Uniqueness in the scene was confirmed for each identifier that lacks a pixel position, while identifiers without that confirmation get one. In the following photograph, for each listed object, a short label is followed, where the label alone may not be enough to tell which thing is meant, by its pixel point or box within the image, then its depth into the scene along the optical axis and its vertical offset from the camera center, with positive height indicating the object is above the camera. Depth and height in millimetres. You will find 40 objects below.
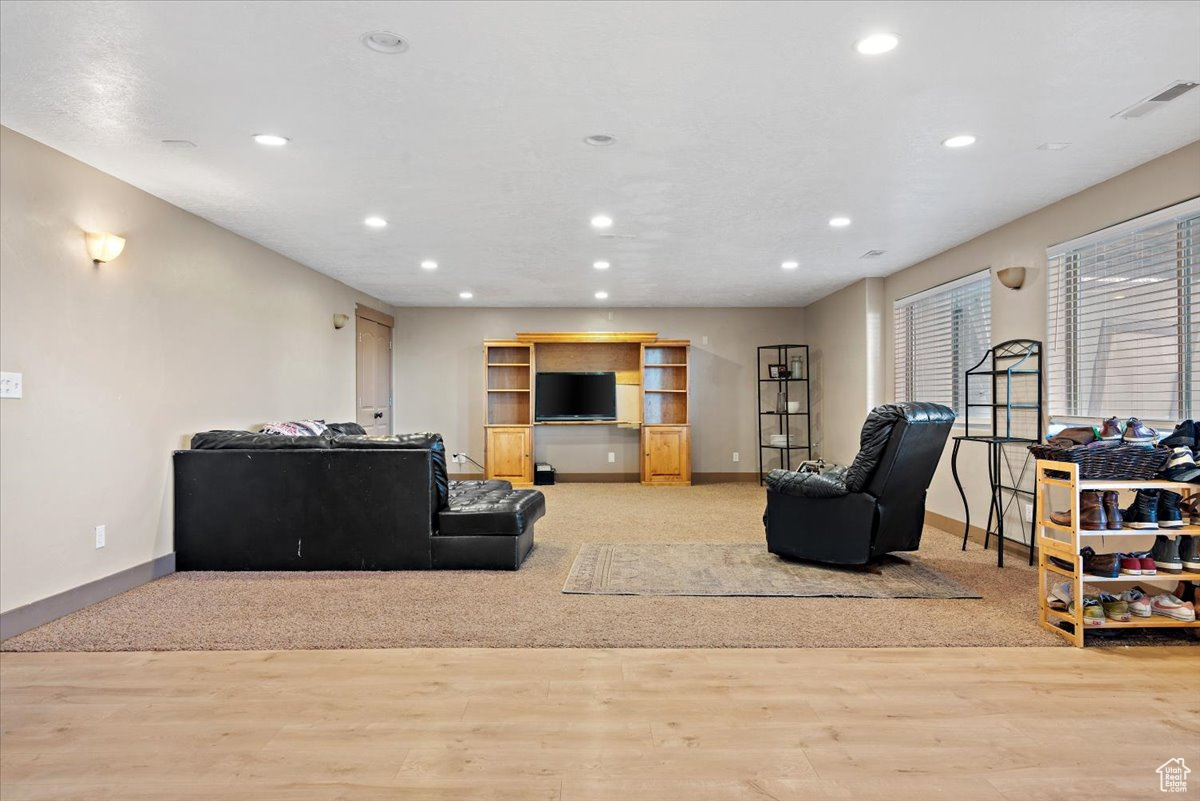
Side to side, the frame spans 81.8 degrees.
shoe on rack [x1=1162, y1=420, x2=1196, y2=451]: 3268 -179
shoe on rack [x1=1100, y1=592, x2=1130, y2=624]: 3186 -971
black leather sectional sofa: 4484 -726
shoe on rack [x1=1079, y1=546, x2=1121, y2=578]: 3168 -761
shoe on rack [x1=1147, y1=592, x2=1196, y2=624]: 3170 -966
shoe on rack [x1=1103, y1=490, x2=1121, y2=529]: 3188 -506
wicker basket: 3221 -291
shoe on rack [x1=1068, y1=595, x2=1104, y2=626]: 3145 -978
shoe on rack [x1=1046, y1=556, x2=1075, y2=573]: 3227 -784
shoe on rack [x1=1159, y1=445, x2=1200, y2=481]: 3158 -309
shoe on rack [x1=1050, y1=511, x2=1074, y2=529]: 3263 -572
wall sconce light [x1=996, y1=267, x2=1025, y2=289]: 4875 +867
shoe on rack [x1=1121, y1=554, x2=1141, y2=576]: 3170 -764
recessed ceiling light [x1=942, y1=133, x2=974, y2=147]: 3451 +1309
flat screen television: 9227 +53
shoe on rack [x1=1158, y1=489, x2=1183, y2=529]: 3201 -519
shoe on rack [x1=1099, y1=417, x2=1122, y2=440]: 3445 -152
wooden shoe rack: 3154 -742
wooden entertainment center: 9039 +131
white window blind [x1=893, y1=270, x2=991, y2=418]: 5625 +543
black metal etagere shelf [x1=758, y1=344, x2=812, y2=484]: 9258 +19
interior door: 8188 +308
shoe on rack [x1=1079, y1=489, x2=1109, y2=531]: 3178 -531
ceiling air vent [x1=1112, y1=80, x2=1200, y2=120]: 2875 +1302
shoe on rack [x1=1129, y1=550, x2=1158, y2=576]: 3176 -765
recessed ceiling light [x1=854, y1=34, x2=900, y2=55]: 2506 +1310
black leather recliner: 4188 -595
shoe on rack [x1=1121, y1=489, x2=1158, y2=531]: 3186 -528
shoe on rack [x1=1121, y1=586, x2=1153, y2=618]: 3215 -949
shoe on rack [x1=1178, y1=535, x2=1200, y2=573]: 3197 -713
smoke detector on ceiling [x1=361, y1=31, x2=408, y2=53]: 2480 +1309
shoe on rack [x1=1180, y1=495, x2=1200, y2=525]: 3248 -523
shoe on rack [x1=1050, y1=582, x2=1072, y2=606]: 3281 -924
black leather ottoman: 4523 -904
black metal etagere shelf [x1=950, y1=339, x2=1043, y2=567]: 4844 -102
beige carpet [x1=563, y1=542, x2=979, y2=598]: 3980 -1097
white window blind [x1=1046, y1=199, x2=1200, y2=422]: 3643 +465
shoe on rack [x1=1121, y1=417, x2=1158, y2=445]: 3338 -165
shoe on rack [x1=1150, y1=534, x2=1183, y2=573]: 3188 -733
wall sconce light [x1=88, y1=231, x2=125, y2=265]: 3863 +875
